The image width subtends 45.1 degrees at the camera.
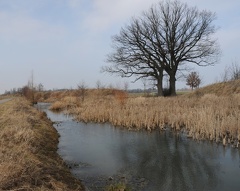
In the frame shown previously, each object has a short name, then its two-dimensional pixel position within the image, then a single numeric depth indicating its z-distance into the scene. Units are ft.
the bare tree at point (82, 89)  136.73
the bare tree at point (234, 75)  124.63
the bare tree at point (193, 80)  164.35
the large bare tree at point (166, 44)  94.73
